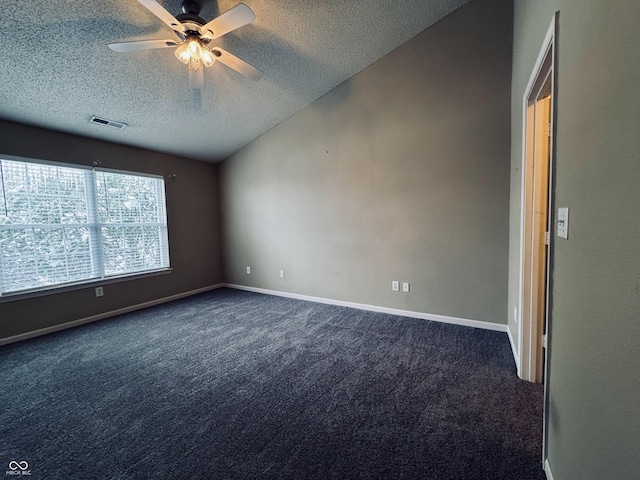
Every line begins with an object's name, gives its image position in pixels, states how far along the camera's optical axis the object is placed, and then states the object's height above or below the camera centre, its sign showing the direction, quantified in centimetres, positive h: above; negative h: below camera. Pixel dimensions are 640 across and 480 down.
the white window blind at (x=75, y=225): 302 +10
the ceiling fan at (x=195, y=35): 178 +137
